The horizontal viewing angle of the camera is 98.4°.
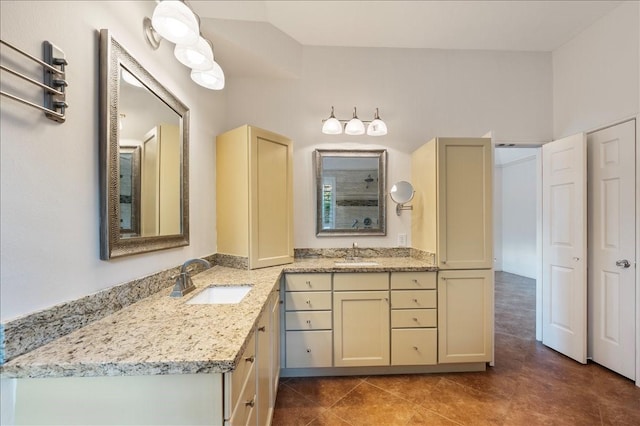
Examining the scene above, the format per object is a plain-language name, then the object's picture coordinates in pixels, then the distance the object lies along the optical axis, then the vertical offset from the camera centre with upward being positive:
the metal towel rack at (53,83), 0.93 +0.45
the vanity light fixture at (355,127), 2.55 +0.79
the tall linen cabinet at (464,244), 2.30 -0.26
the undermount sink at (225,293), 1.75 -0.52
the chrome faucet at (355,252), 2.70 -0.40
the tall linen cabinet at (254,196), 2.27 +0.14
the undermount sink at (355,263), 2.46 -0.47
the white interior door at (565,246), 2.41 -0.32
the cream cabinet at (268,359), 1.36 -0.85
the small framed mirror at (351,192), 2.78 +0.21
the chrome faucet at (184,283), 1.51 -0.40
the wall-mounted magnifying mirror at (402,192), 2.62 +0.19
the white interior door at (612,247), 2.17 -0.29
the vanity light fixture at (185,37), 1.12 +0.79
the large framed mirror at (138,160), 1.18 +0.28
